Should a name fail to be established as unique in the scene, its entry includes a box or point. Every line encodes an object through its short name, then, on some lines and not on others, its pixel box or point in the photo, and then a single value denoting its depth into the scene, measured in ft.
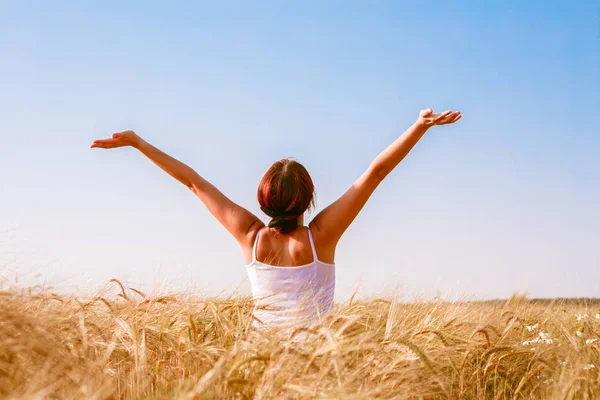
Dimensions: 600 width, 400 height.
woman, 10.41
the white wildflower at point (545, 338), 11.45
